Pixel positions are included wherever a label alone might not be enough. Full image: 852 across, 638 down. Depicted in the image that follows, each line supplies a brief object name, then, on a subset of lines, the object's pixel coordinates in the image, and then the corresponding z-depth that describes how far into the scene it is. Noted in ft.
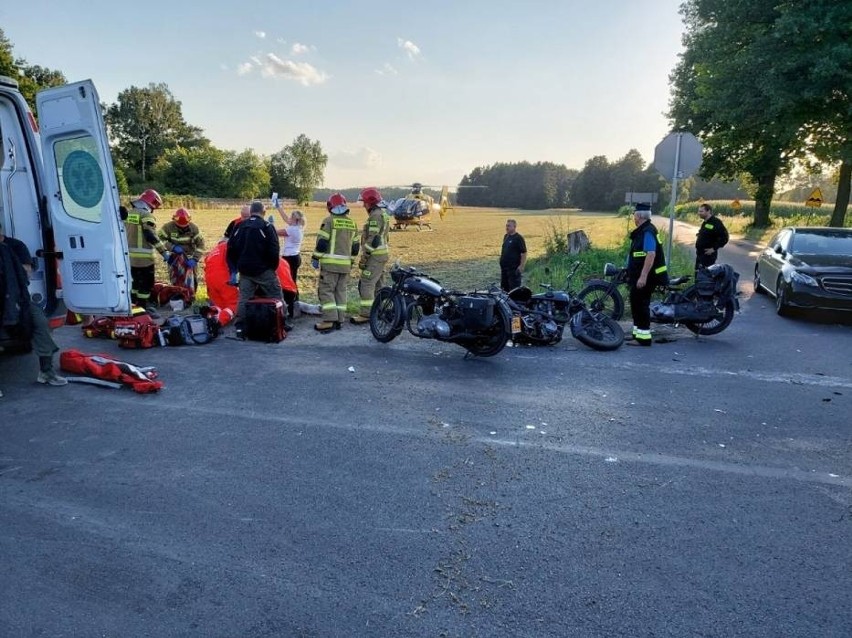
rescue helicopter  123.44
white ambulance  18.95
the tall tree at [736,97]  68.33
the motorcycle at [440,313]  22.94
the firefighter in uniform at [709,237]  37.88
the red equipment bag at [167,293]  32.65
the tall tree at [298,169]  348.59
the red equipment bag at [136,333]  23.82
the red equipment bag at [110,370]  18.77
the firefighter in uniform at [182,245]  33.19
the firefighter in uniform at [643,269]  25.85
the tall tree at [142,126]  285.64
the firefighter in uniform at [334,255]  27.91
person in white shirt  33.01
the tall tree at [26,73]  173.92
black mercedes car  30.94
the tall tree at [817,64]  57.82
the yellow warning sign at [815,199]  83.41
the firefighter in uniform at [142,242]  30.25
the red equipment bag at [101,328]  25.35
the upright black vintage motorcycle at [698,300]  27.53
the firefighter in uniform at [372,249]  28.63
